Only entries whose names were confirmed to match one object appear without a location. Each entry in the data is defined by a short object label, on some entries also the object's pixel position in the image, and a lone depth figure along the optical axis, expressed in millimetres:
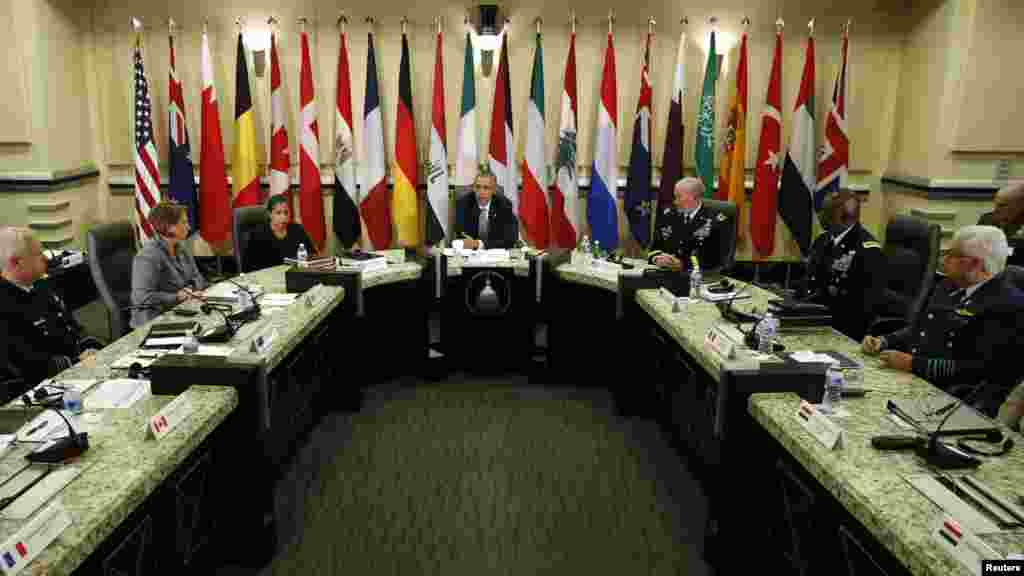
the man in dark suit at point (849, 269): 3852
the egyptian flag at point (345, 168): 5922
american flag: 5680
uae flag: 5898
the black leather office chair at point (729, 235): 4555
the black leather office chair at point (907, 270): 3771
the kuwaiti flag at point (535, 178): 5922
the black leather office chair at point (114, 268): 3586
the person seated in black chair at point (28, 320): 2854
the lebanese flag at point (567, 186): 5934
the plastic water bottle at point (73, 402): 2213
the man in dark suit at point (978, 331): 2629
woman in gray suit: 3707
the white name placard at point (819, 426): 2047
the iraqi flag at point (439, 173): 5910
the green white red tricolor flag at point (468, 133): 5852
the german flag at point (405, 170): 5910
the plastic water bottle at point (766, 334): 2783
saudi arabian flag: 5840
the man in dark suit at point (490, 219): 5172
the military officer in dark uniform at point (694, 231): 4535
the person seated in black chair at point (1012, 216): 4094
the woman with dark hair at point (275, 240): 4582
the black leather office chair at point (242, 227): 4473
